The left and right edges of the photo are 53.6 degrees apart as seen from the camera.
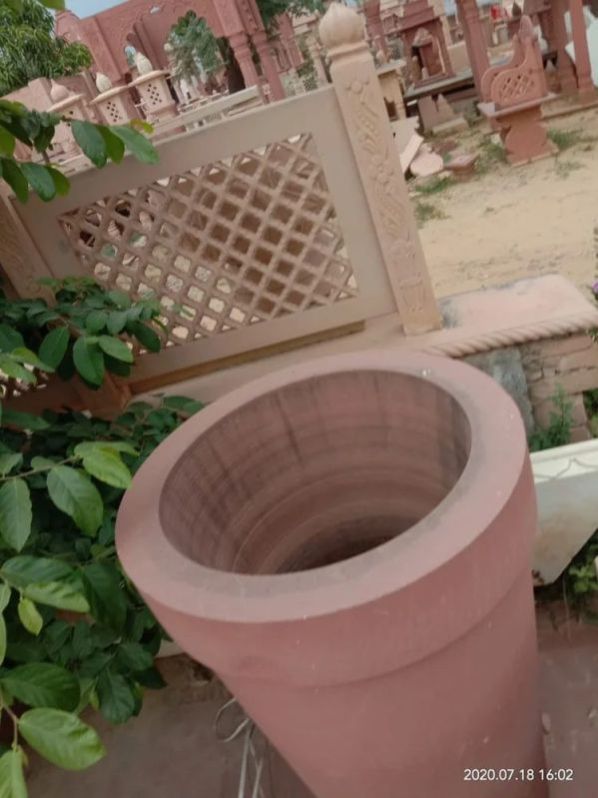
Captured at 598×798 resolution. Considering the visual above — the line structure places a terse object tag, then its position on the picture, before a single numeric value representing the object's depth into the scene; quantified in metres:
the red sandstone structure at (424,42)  8.16
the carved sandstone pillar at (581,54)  6.14
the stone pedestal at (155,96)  9.84
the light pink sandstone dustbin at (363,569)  0.75
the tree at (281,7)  10.52
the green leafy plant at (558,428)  1.84
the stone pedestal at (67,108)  7.28
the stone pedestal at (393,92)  7.75
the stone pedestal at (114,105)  8.89
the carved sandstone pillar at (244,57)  8.84
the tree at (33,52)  11.12
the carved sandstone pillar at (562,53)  7.16
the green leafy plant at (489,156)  5.83
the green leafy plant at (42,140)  1.21
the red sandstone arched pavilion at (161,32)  8.84
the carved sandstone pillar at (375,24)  9.56
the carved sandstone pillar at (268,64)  9.04
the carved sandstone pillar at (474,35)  6.98
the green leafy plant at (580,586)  1.55
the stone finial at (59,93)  8.15
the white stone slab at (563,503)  1.49
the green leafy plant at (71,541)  0.81
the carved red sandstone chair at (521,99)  5.33
